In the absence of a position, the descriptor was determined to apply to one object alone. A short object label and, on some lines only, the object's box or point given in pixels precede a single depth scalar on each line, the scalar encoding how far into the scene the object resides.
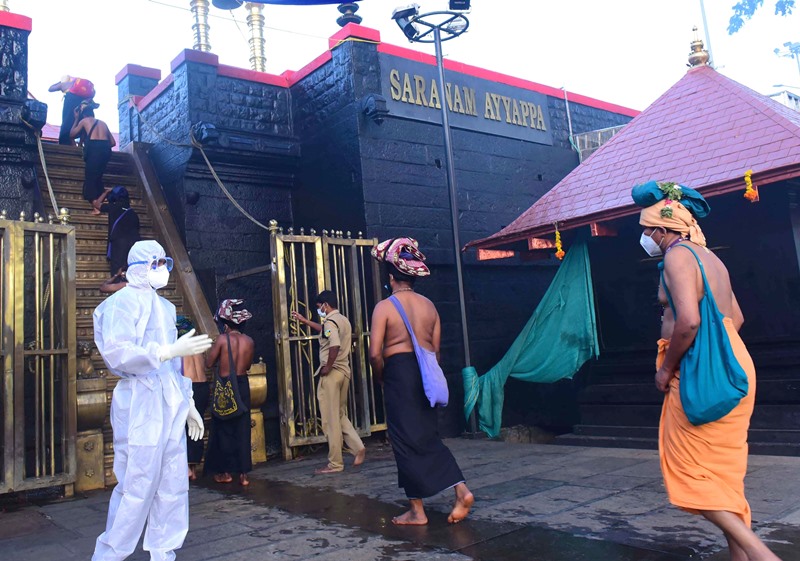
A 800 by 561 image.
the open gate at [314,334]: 7.59
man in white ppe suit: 3.53
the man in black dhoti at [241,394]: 6.35
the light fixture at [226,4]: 12.51
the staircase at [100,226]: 7.89
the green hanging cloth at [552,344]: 7.72
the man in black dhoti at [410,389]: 4.39
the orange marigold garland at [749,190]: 5.85
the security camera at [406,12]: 8.10
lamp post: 8.18
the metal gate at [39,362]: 5.89
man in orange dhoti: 3.00
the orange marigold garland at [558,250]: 7.29
